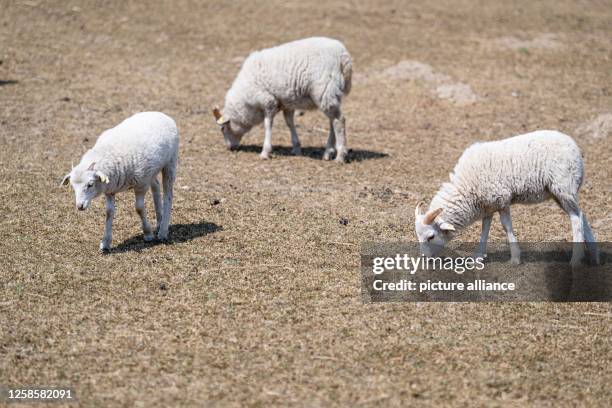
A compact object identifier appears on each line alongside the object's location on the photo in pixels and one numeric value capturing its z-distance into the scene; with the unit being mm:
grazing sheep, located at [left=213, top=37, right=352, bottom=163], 26594
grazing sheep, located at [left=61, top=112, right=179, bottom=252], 17625
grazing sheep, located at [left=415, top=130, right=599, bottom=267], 17484
